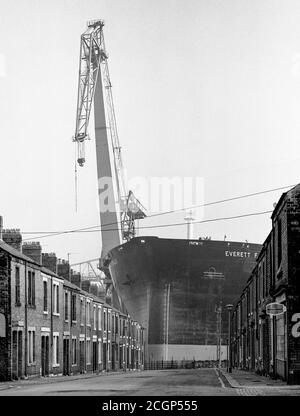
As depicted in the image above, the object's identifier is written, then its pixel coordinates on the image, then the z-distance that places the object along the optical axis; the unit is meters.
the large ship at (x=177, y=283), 84.94
